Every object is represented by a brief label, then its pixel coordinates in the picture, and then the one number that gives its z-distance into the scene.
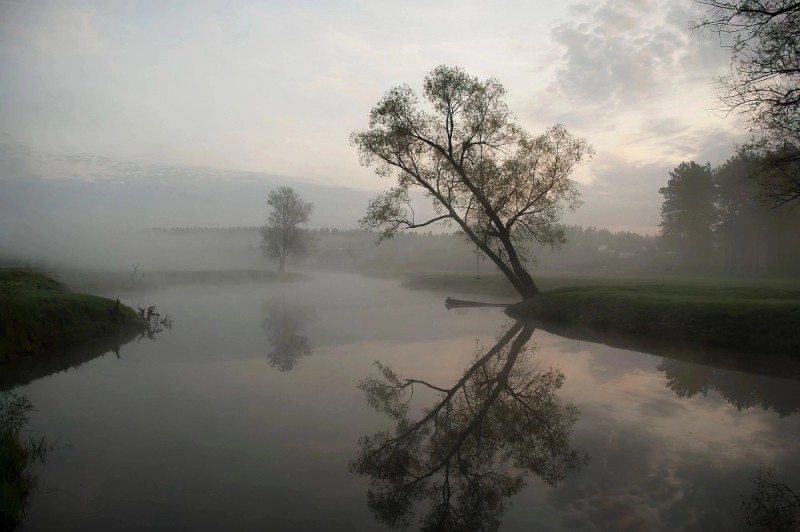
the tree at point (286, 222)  78.88
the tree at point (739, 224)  62.52
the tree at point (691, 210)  70.31
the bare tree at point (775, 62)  15.73
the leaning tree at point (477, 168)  31.94
